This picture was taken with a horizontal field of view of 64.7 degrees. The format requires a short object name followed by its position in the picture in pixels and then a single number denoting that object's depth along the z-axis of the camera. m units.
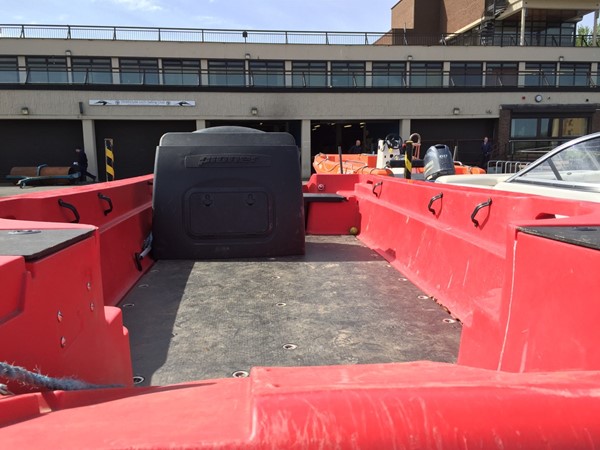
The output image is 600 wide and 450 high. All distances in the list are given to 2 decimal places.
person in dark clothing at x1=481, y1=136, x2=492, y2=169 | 28.52
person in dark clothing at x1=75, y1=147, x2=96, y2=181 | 25.66
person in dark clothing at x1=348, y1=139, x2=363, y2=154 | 28.52
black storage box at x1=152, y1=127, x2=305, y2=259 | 4.63
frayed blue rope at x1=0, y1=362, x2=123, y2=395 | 1.11
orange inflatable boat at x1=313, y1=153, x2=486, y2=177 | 14.30
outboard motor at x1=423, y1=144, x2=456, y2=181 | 9.39
